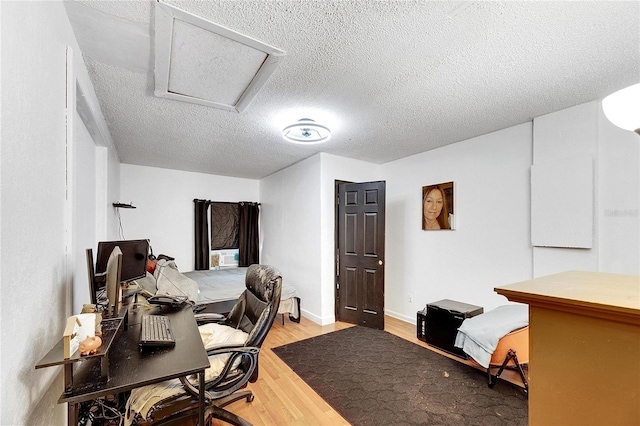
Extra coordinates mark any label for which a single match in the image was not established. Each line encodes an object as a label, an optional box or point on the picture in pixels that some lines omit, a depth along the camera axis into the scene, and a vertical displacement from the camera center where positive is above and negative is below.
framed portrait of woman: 3.46 +0.09
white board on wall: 2.33 +0.09
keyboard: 1.33 -0.64
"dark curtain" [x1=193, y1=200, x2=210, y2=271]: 5.08 -0.43
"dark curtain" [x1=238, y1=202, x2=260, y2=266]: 5.50 -0.44
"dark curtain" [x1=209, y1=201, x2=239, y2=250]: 5.36 -0.22
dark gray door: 3.67 -0.56
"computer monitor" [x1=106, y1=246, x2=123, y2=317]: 1.38 -0.36
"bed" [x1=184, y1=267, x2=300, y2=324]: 3.38 -1.02
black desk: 0.97 -0.67
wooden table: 0.65 -0.37
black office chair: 1.46 -0.93
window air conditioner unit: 5.40 -0.93
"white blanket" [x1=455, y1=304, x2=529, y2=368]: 2.24 -1.01
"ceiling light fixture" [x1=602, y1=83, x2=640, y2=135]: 0.87 +0.36
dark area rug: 1.96 -1.50
